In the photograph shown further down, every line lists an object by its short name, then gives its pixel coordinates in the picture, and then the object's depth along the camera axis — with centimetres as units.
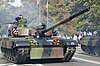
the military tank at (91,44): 2459
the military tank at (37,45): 1718
